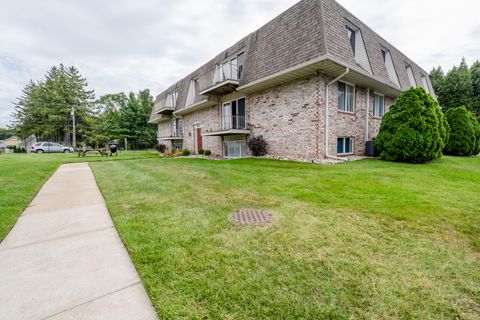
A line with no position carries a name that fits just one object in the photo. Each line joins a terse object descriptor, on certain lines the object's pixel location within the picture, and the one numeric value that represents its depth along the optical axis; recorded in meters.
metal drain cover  3.03
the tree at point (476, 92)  24.50
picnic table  16.79
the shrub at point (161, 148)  24.06
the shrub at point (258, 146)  11.78
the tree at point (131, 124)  33.22
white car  26.42
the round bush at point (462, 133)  12.44
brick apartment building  9.08
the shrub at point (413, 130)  8.68
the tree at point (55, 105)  34.88
